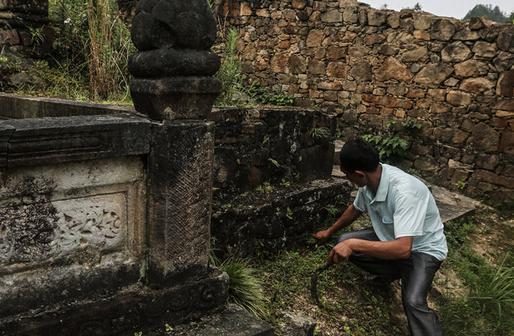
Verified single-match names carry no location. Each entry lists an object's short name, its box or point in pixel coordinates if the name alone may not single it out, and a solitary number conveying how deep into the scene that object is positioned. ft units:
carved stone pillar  6.78
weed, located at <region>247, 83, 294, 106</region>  27.73
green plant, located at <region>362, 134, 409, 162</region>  22.02
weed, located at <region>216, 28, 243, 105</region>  13.50
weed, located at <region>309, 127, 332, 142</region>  13.50
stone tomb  6.10
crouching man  9.77
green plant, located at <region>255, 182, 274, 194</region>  12.20
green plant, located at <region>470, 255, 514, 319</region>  12.02
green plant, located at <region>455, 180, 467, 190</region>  20.31
